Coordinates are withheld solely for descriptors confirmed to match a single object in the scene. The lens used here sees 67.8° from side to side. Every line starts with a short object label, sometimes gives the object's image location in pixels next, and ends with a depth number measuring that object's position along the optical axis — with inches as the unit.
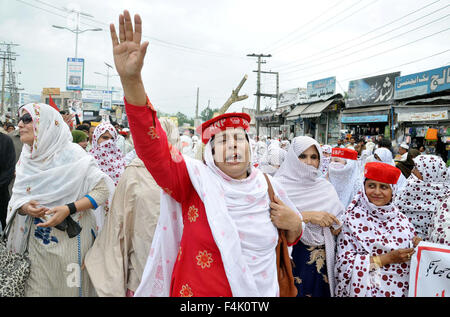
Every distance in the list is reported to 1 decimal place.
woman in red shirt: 51.2
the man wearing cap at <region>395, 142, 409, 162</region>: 353.4
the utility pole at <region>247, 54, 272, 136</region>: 1192.9
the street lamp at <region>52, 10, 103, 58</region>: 746.3
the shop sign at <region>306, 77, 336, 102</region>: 764.0
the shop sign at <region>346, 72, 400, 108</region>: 569.0
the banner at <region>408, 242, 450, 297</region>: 87.1
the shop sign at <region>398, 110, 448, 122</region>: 431.2
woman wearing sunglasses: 93.2
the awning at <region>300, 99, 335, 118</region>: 737.6
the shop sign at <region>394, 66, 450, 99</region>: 448.5
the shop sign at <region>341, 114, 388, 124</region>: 559.3
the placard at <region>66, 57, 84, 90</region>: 853.8
